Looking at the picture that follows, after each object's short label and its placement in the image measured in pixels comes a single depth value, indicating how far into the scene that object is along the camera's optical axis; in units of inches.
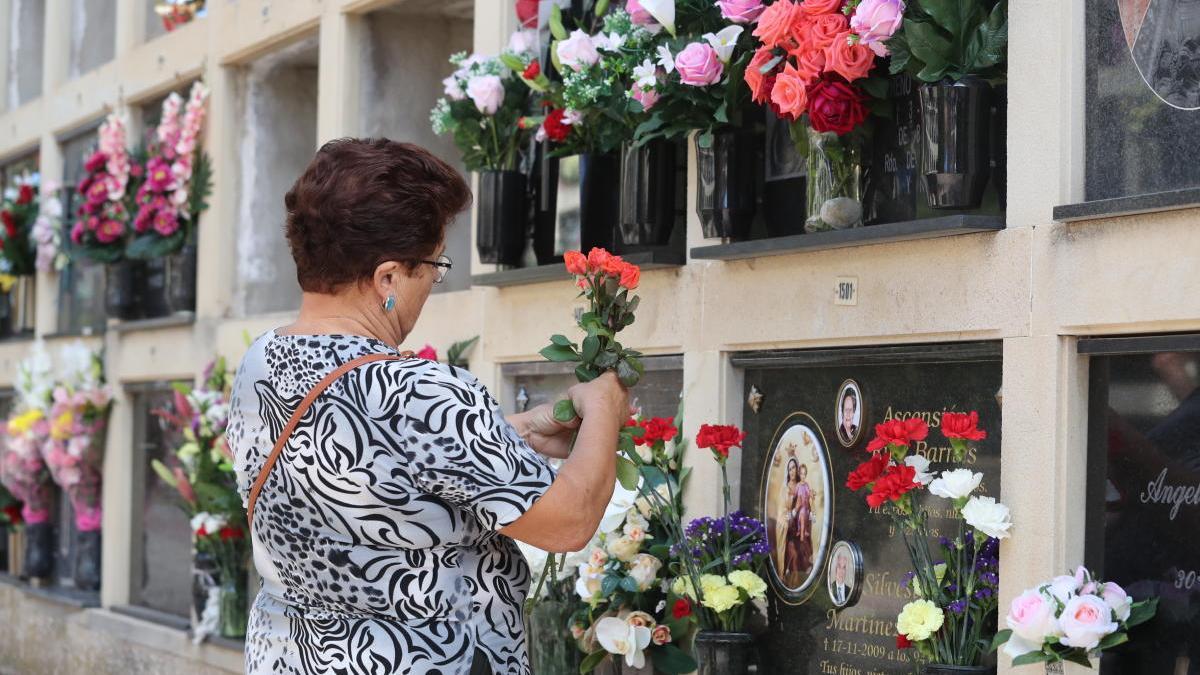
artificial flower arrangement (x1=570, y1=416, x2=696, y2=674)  176.2
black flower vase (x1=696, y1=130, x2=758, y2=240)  177.0
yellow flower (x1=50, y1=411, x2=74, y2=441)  360.8
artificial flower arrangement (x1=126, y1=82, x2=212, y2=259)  324.5
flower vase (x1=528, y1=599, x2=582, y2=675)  191.0
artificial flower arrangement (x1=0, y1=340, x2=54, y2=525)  373.4
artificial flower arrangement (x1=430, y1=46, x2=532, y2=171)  209.5
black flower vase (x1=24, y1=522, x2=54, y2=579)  394.6
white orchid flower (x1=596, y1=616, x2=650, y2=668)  174.9
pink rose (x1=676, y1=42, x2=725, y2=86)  165.6
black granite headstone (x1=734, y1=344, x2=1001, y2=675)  155.9
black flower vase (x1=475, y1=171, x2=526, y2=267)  215.2
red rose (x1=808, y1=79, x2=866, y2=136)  154.5
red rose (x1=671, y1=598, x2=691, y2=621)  173.0
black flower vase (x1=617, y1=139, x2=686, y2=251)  187.3
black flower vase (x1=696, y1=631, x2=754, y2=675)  170.7
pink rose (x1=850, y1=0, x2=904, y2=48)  146.4
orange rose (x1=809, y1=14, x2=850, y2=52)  152.2
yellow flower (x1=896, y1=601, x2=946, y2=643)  143.9
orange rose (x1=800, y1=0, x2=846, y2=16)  153.3
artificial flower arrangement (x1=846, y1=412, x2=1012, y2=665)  142.0
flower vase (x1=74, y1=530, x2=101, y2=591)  367.9
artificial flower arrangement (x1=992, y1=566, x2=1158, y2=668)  128.1
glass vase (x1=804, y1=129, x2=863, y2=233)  162.4
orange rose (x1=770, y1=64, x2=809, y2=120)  154.3
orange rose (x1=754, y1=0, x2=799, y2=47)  155.7
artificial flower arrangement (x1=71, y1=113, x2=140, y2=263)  346.6
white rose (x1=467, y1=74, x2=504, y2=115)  207.2
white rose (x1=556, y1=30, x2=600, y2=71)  184.7
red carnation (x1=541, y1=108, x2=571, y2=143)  196.5
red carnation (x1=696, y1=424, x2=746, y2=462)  163.8
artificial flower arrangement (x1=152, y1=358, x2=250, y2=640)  289.9
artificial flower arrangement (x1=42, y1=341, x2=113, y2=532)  360.8
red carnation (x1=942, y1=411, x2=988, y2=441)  138.6
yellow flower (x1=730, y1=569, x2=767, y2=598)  169.3
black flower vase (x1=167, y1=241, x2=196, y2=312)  329.1
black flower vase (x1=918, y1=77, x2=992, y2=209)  145.9
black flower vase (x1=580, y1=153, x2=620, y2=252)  198.4
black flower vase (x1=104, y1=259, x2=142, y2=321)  351.6
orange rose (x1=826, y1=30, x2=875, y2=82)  151.1
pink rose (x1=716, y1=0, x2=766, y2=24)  164.7
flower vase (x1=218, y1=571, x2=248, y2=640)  296.5
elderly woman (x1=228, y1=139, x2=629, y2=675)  101.9
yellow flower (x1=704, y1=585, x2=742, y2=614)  169.0
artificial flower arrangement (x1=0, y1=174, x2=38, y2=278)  404.5
